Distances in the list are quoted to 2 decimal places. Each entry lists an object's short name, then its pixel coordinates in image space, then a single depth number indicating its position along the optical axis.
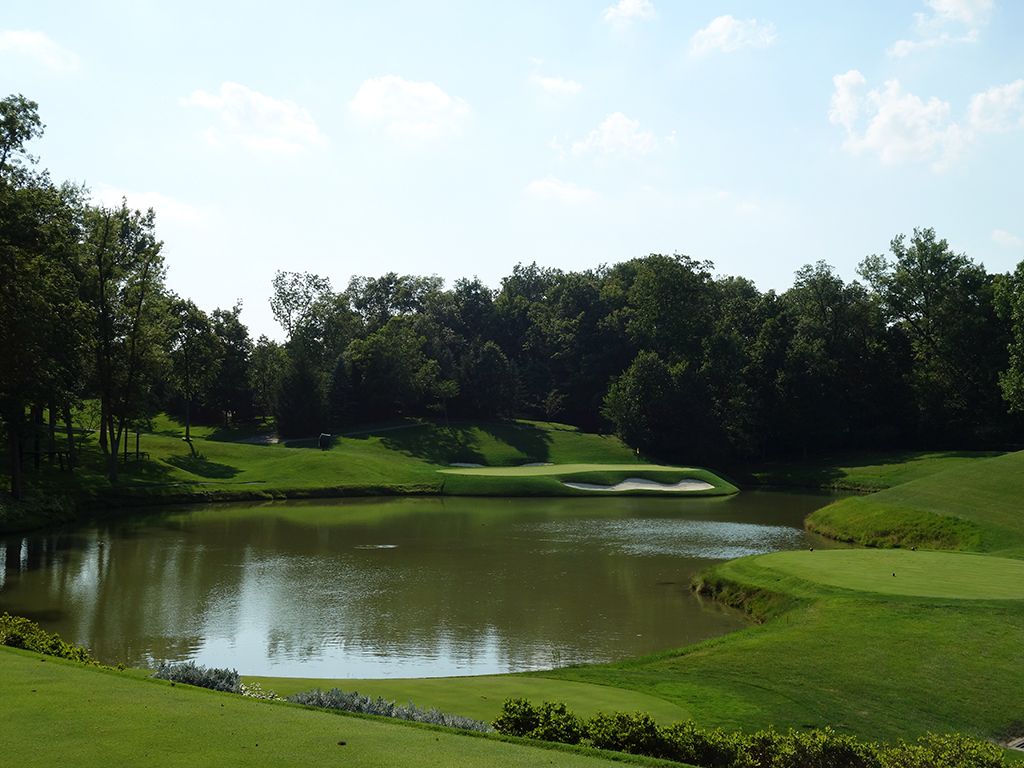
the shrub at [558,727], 11.45
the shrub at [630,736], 11.32
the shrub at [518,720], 11.73
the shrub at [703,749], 11.09
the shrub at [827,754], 11.09
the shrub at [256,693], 13.09
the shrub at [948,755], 10.77
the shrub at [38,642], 15.03
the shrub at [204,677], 13.45
